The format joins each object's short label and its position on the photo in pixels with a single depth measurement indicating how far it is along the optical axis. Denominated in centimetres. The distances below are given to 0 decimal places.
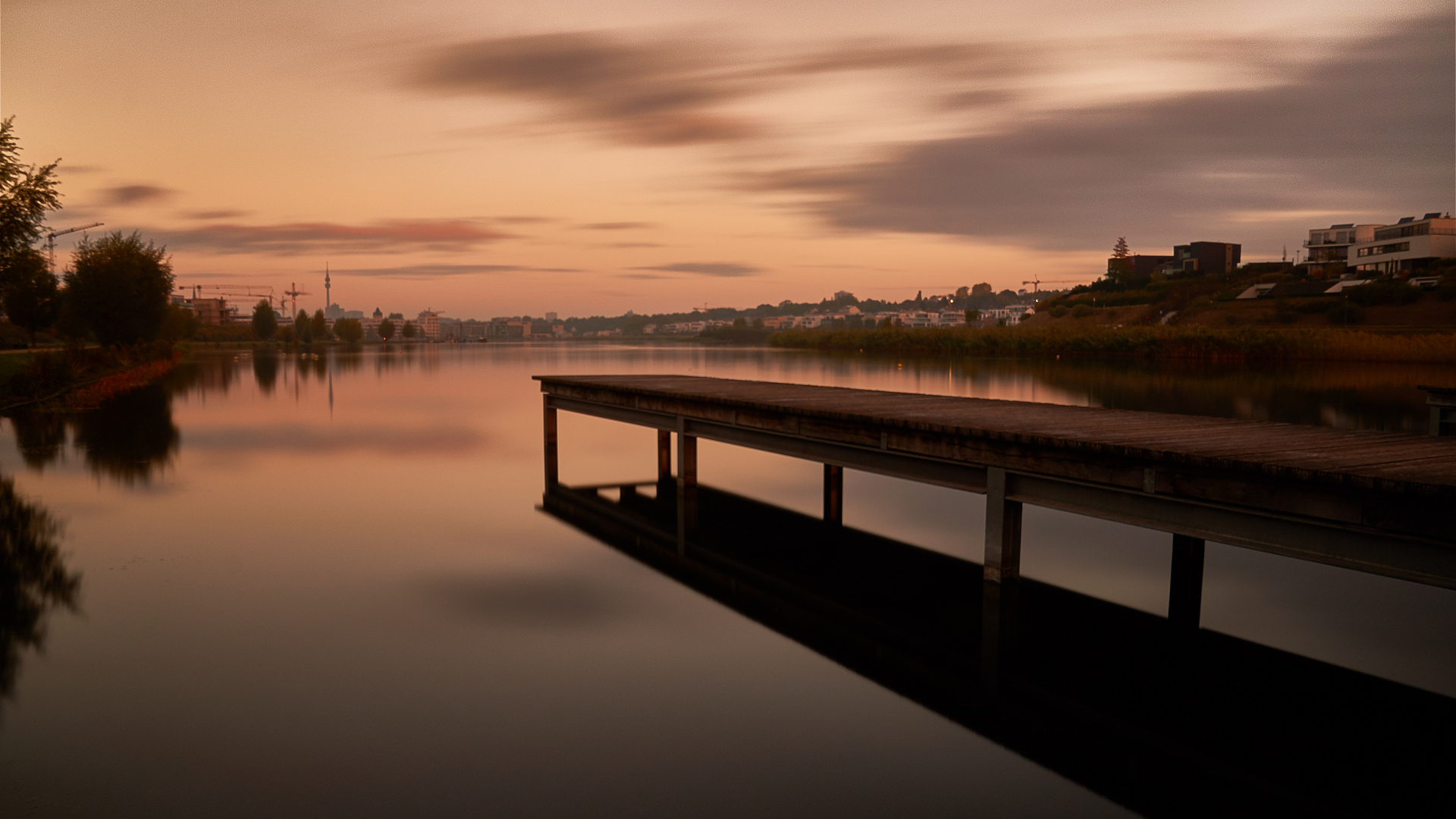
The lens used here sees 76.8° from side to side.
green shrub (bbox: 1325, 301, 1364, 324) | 6091
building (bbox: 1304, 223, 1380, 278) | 10019
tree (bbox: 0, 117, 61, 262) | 2339
